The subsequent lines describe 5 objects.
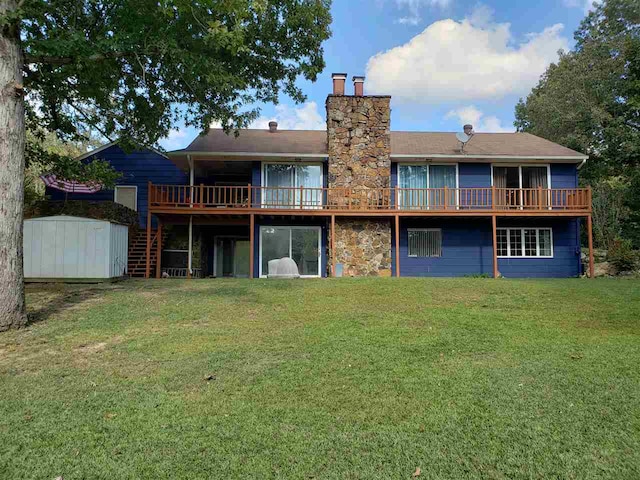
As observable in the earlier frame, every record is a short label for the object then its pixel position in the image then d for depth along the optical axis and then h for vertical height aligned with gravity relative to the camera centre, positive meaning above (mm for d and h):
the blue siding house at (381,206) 14625 +1714
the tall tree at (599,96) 17844 +8336
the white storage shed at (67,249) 10078 +214
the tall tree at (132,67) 6188 +4037
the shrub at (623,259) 15953 -164
